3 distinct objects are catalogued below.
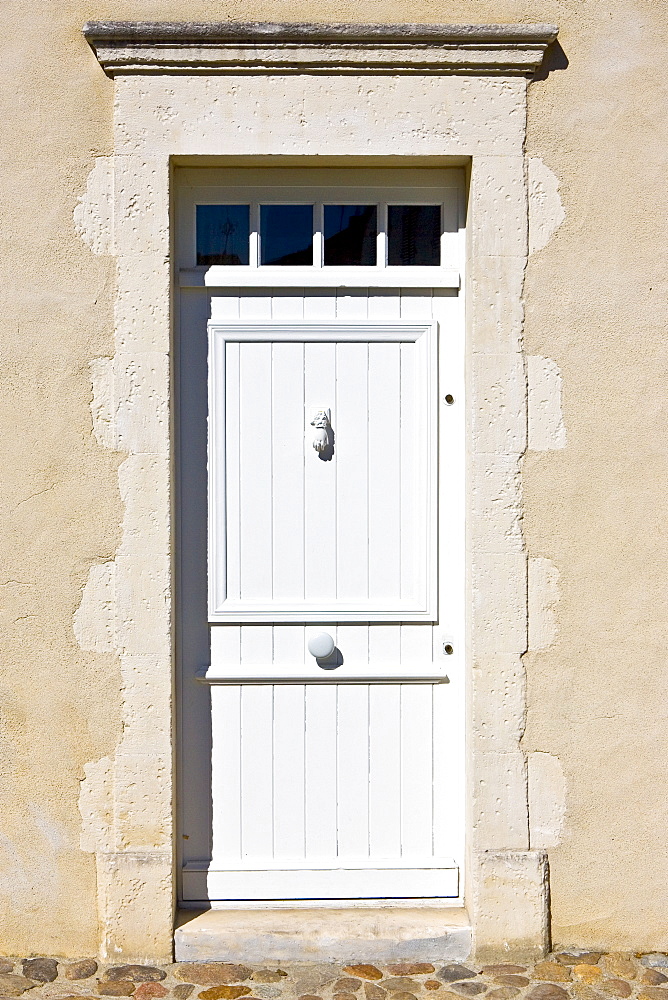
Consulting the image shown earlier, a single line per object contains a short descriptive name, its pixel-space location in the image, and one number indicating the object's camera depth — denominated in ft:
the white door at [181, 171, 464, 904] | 11.00
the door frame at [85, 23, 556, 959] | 10.26
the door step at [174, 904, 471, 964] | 10.50
